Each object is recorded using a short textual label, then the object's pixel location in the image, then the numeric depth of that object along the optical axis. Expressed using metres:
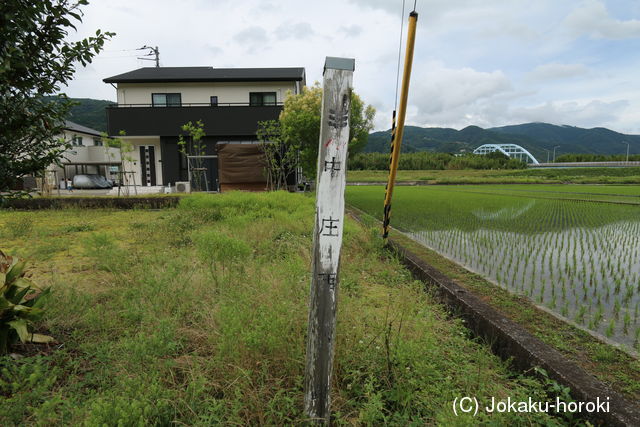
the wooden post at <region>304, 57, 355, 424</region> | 1.78
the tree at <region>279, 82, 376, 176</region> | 13.26
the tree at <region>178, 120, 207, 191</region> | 17.09
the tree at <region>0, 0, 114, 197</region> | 2.47
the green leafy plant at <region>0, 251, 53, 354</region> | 2.32
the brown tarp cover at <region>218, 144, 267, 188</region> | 16.05
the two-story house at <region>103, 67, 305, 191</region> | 18.88
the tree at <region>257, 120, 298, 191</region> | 14.79
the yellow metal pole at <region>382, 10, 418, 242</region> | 4.42
